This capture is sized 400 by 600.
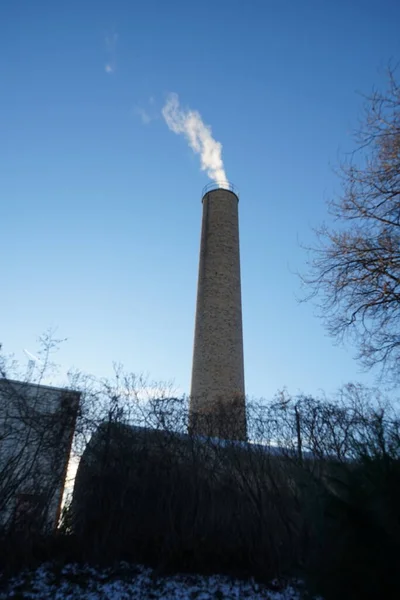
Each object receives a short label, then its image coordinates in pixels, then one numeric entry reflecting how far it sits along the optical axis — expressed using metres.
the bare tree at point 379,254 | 6.57
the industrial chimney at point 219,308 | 17.62
